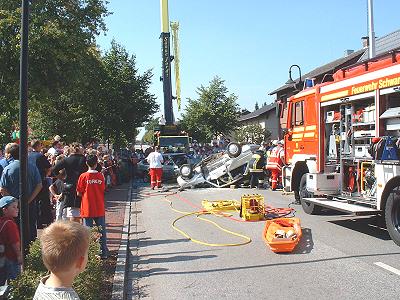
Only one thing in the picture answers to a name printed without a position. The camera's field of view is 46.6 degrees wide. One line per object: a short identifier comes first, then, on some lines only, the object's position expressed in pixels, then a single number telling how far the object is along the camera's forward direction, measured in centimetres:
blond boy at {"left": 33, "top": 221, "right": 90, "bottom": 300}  226
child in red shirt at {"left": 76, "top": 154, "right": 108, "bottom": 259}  714
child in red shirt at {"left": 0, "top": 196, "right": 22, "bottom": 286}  470
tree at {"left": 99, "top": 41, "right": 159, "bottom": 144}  2873
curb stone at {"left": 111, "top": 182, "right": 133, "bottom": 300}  575
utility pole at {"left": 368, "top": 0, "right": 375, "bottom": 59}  1895
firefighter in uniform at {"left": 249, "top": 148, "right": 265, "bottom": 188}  1720
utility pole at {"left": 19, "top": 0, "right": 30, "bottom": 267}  473
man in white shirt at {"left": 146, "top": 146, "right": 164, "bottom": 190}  1908
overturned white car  1788
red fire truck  800
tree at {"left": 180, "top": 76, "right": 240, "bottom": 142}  4216
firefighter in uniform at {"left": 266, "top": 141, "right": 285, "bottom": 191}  1602
